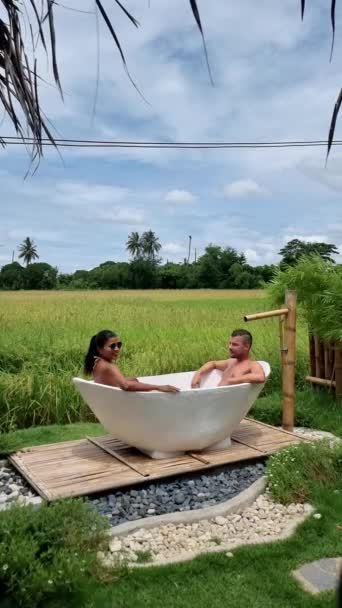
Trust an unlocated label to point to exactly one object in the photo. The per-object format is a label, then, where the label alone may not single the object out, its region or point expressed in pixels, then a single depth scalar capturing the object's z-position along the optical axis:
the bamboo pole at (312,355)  5.96
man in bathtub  3.91
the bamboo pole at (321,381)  5.64
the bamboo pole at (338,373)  5.45
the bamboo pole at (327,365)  5.74
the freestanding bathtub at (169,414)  3.61
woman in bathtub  3.72
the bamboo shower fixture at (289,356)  4.57
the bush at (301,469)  3.32
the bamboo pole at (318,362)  5.87
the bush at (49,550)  2.02
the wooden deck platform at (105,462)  3.39
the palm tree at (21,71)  1.59
